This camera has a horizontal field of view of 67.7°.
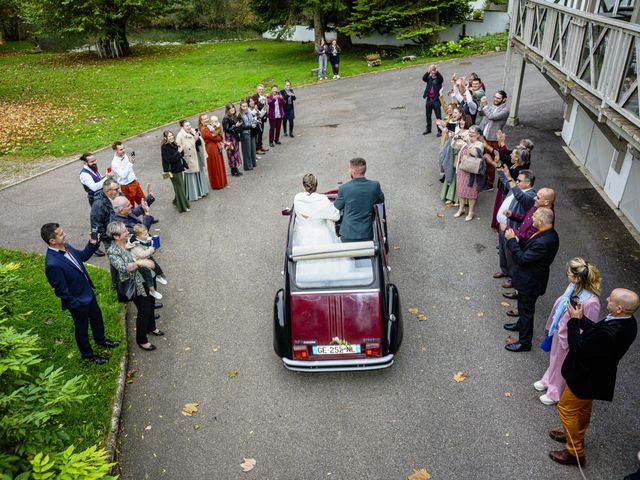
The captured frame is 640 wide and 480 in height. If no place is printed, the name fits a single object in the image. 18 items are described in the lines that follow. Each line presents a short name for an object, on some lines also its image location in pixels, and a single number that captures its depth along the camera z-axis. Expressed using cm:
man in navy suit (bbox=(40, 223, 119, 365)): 636
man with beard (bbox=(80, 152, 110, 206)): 977
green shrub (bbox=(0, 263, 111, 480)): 348
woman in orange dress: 1233
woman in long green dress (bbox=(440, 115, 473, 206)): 1038
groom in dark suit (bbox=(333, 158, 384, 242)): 738
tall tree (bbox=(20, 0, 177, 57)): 3294
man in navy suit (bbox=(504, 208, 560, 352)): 612
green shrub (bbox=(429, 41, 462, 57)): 2795
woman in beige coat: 1152
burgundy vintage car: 636
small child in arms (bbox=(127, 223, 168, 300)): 698
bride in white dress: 741
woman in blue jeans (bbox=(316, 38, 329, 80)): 2409
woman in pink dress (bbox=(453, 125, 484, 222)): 962
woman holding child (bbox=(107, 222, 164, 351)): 668
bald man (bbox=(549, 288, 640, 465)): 462
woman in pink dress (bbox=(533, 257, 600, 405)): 525
